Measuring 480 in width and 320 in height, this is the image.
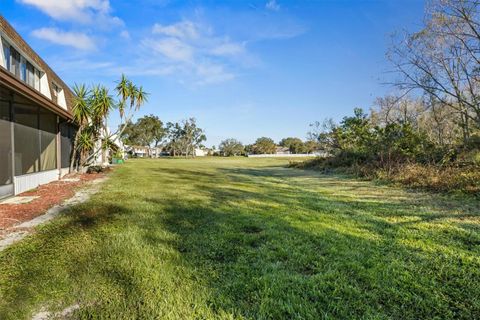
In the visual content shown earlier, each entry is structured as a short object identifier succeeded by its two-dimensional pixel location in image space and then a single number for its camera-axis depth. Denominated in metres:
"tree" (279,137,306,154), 79.19
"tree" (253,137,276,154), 84.62
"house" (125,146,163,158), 77.47
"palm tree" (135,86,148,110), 16.45
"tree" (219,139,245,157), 83.62
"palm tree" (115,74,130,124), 15.59
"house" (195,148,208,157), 87.07
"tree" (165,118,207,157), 75.75
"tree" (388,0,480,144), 10.16
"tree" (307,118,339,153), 21.24
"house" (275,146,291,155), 90.94
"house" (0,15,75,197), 7.09
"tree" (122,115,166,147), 72.25
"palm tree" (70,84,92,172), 12.47
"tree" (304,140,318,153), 25.98
